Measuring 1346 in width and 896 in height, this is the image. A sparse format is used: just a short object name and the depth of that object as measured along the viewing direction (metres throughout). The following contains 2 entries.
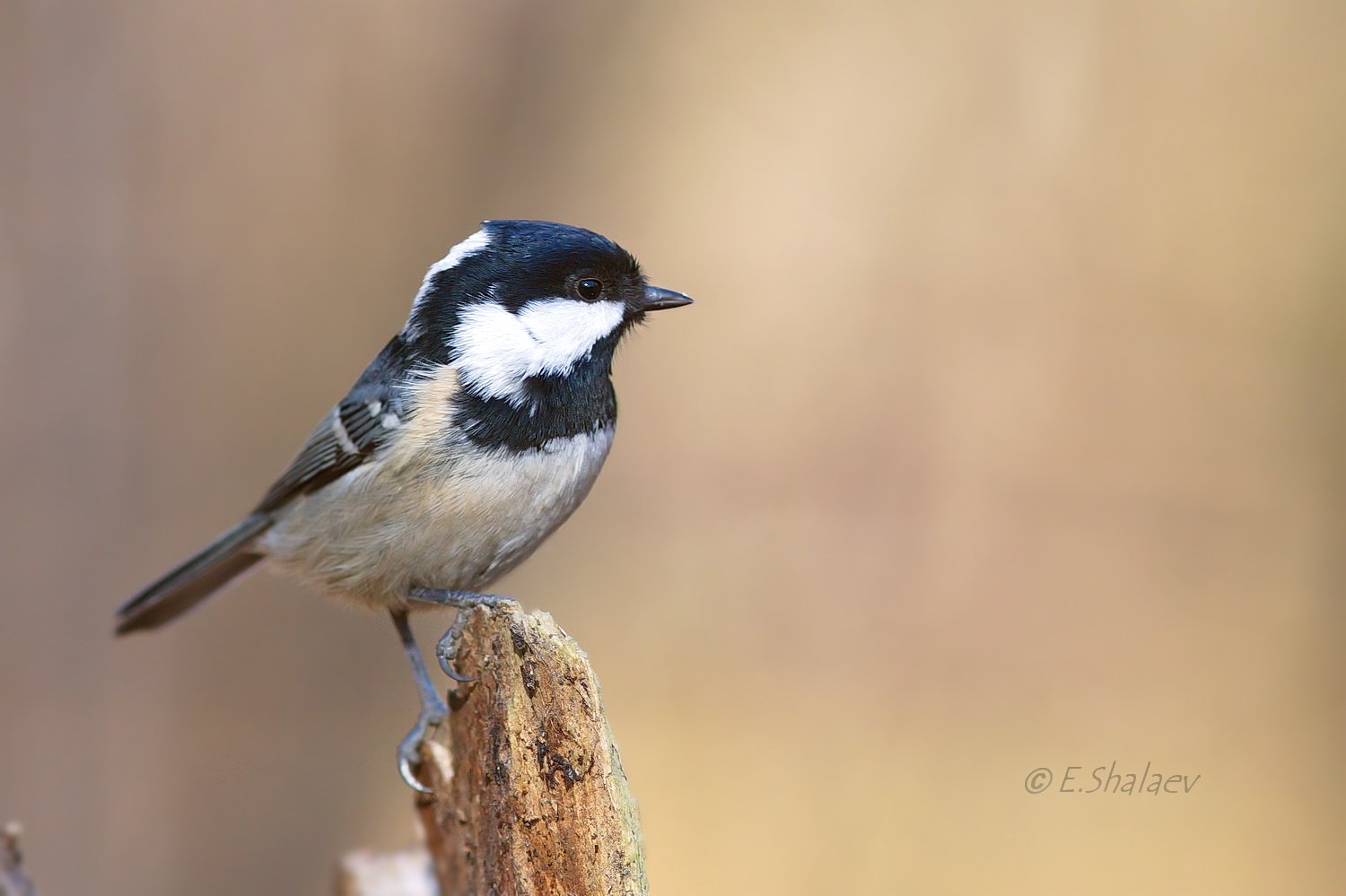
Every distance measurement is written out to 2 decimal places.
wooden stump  2.57
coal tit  2.61
